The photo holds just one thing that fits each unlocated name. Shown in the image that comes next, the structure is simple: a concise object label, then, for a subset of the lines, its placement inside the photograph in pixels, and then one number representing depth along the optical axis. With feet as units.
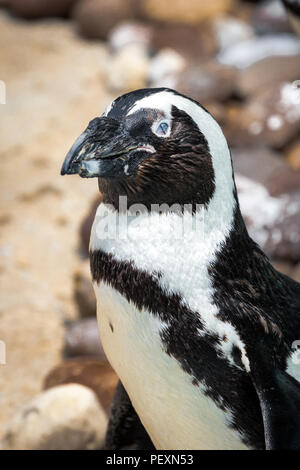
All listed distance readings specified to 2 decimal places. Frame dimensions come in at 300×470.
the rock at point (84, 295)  19.09
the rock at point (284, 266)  19.15
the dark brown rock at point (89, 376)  15.80
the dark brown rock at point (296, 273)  18.11
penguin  9.84
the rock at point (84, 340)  17.81
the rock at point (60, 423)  14.33
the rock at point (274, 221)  19.51
